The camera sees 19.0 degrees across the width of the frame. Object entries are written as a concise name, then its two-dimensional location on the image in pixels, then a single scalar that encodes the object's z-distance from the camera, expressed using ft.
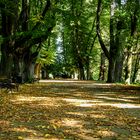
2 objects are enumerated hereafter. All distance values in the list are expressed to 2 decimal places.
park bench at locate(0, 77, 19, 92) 69.87
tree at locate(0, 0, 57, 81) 79.56
